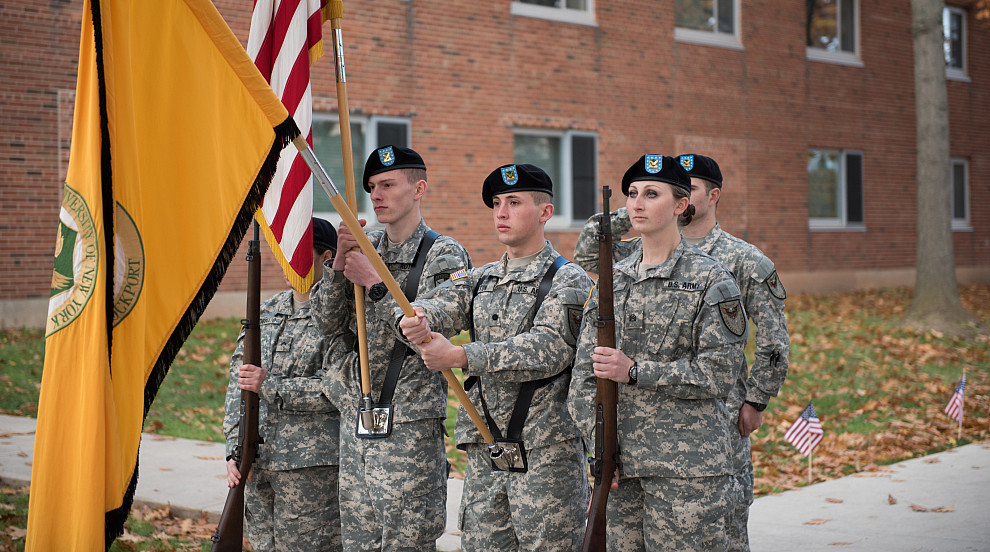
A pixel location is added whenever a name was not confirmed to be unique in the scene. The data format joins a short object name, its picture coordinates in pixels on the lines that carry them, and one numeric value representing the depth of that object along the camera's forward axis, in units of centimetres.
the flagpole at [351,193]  407
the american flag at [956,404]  823
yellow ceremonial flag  295
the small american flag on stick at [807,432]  688
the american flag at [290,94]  428
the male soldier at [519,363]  381
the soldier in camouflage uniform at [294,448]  446
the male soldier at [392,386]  411
